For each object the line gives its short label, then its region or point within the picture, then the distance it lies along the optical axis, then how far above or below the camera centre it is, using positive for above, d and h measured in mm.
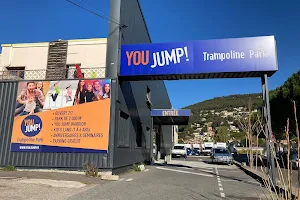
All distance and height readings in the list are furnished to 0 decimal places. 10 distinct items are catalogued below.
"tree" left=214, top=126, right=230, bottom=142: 78875 +2181
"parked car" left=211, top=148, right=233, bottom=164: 26312 -1443
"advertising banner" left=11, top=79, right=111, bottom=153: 12406 +1080
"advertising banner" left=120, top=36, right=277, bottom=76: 12398 +4117
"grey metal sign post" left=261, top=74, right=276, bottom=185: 11195 +1558
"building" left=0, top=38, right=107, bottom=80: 16500 +5371
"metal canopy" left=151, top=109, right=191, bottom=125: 24597 +2517
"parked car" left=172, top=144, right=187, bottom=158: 39688 -1456
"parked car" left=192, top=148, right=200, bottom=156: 62588 -2431
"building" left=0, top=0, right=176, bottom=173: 12305 +2234
